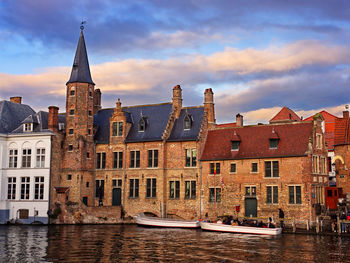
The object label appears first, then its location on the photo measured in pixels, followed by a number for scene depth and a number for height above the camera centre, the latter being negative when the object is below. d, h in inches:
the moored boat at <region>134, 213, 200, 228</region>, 1809.8 -149.8
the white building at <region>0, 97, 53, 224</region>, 2044.8 +66.5
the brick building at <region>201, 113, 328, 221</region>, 1752.0 +59.2
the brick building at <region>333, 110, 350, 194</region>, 2112.5 +146.6
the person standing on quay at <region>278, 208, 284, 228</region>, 1707.2 -116.2
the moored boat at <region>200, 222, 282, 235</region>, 1585.9 -157.9
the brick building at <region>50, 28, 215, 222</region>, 2023.9 +141.1
